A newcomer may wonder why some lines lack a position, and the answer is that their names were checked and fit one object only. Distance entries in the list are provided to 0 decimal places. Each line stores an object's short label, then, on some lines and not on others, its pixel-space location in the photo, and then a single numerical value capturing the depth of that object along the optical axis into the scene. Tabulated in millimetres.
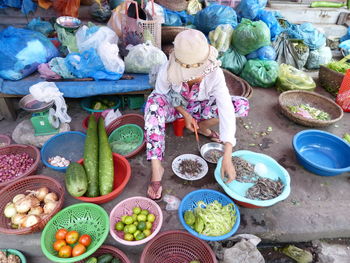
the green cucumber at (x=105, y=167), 2029
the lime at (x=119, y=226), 1809
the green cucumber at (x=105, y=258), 1734
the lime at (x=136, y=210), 1893
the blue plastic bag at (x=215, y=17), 4035
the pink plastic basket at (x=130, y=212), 1729
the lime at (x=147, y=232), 1778
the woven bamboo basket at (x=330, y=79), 3563
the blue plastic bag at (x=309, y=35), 4391
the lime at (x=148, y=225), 1812
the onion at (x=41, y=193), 2020
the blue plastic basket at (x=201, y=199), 1923
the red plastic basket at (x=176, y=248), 1762
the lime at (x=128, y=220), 1813
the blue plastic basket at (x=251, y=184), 1849
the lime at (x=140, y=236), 1738
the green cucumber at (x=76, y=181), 1894
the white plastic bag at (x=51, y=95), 2479
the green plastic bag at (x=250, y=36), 3699
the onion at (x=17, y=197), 1965
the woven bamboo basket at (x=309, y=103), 2914
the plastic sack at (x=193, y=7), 4711
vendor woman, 1767
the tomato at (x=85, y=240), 1700
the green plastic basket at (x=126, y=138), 2539
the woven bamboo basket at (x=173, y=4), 4457
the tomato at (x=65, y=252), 1614
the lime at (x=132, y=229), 1758
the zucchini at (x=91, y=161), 2031
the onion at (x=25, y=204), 1870
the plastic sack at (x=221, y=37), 3770
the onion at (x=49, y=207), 1880
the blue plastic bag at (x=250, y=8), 4375
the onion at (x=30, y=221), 1773
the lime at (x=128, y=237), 1733
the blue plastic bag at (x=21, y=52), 2738
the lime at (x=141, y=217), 1843
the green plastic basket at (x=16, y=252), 1827
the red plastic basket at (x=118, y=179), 1964
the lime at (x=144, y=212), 1891
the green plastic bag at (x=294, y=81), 3589
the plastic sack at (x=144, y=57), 2957
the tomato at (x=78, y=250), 1629
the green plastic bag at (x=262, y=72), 3730
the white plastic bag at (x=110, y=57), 2812
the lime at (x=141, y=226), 1786
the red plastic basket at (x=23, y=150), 2327
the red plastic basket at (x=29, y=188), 1801
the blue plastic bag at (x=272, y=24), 4281
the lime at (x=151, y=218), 1851
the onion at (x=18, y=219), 1811
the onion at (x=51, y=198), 1960
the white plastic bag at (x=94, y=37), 3051
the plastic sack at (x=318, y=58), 4395
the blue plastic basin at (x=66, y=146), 2462
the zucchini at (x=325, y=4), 5387
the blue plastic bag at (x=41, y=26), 4309
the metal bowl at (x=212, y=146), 2607
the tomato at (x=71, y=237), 1706
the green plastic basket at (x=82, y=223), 1703
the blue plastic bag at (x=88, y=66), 2848
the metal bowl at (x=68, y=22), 3317
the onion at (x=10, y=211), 1887
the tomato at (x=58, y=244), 1662
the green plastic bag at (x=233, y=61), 3896
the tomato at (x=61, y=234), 1718
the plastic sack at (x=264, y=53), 3904
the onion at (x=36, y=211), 1868
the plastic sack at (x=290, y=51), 4242
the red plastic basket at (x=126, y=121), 2775
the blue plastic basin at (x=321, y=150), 2441
